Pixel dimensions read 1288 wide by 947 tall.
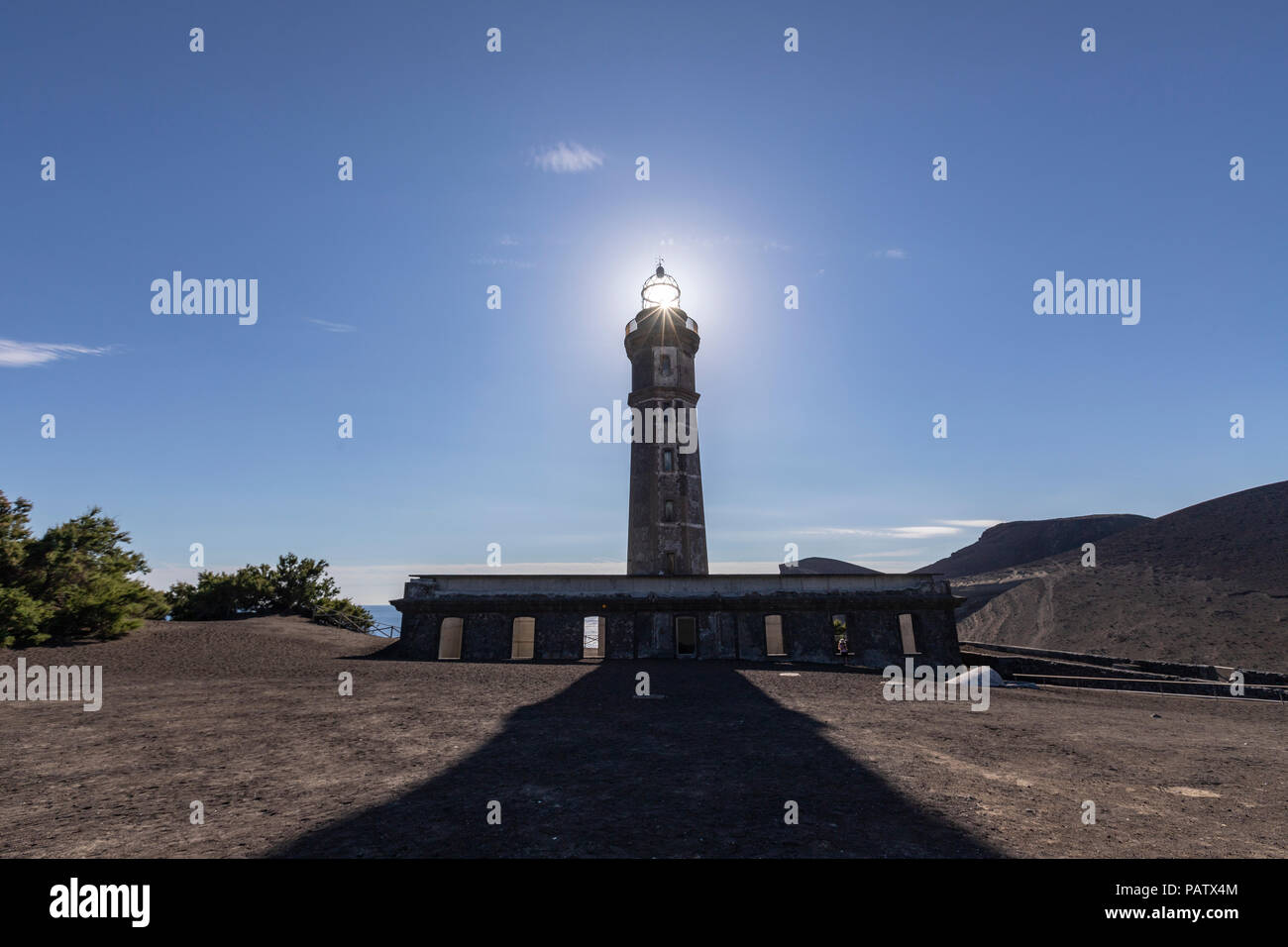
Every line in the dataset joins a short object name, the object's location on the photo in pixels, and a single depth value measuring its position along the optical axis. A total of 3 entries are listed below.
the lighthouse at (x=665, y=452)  27.75
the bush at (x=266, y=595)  26.39
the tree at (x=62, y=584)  17.48
